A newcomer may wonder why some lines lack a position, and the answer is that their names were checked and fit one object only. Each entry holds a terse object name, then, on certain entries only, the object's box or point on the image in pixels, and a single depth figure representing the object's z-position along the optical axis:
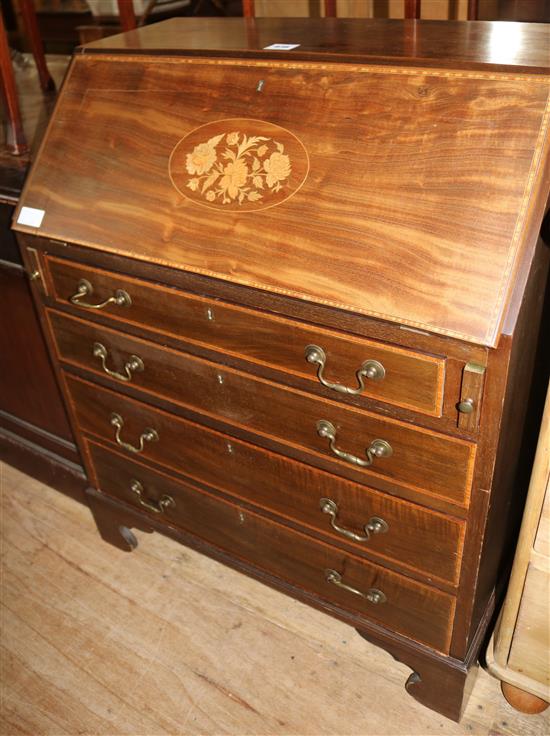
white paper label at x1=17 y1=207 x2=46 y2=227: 1.41
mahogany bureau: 1.00
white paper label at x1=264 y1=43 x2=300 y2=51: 1.21
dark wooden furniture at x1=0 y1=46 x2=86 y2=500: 1.72
